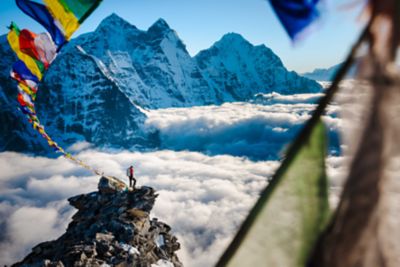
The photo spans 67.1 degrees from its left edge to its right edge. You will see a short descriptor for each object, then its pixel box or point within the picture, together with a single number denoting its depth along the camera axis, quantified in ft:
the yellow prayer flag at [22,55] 37.86
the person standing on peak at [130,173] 81.53
